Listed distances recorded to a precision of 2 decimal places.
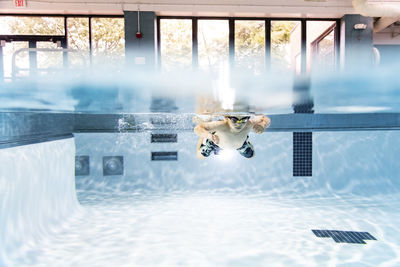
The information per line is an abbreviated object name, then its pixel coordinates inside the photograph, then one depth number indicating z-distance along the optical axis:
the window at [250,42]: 8.33
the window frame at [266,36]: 8.23
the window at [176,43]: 8.23
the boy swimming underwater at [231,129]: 4.24
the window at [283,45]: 8.38
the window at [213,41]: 8.23
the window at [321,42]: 8.66
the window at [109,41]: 8.01
